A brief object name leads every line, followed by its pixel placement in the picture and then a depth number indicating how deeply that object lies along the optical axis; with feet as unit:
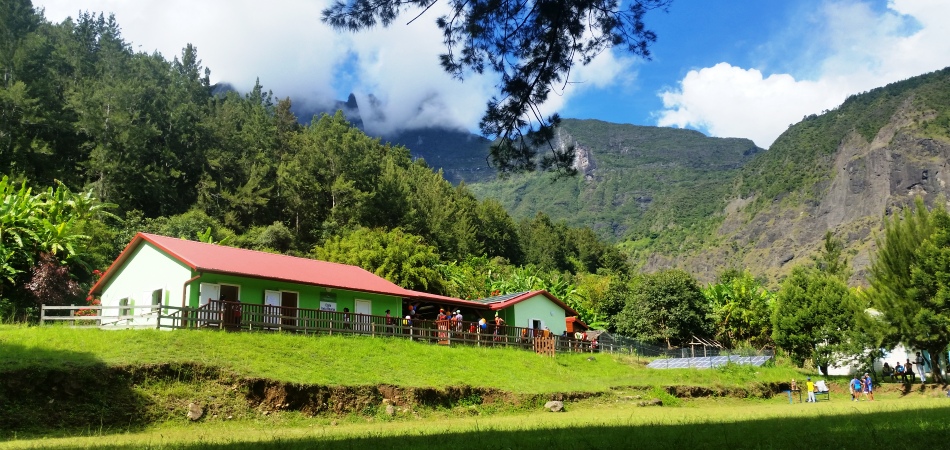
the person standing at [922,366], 110.42
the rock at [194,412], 55.26
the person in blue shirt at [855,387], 92.42
